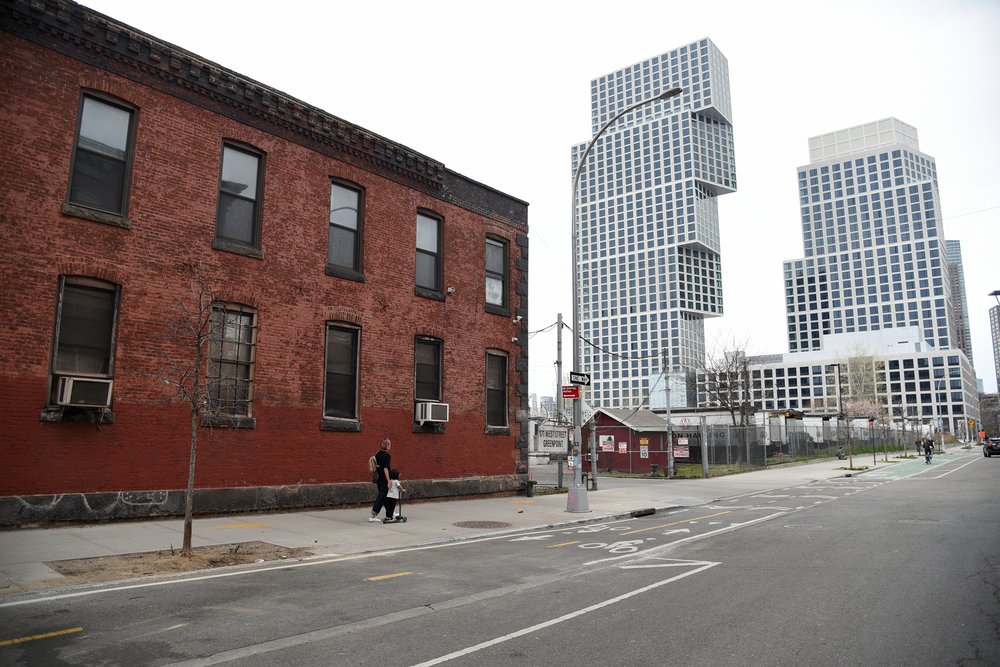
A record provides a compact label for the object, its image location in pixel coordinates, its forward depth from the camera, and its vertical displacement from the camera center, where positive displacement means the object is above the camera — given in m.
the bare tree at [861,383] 124.06 +11.53
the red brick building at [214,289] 11.55 +3.21
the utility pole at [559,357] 24.47 +2.99
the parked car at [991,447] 59.16 -0.66
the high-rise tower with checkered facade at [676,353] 138.75 +24.64
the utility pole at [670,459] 32.17 -0.98
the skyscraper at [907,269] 185.00 +48.93
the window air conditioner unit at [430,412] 17.69 +0.71
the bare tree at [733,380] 49.38 +4.80
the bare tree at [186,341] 12.93 +1.91
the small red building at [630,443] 36.53 -0.21
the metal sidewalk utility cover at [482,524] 13.93 -1.79
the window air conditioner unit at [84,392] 11.30 +0.79
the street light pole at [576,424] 16.83 +0.39
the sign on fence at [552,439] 20.08 +0.00
